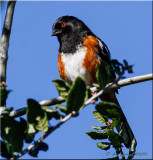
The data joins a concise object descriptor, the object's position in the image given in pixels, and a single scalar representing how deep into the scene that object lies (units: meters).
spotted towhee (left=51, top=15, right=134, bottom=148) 7.57
